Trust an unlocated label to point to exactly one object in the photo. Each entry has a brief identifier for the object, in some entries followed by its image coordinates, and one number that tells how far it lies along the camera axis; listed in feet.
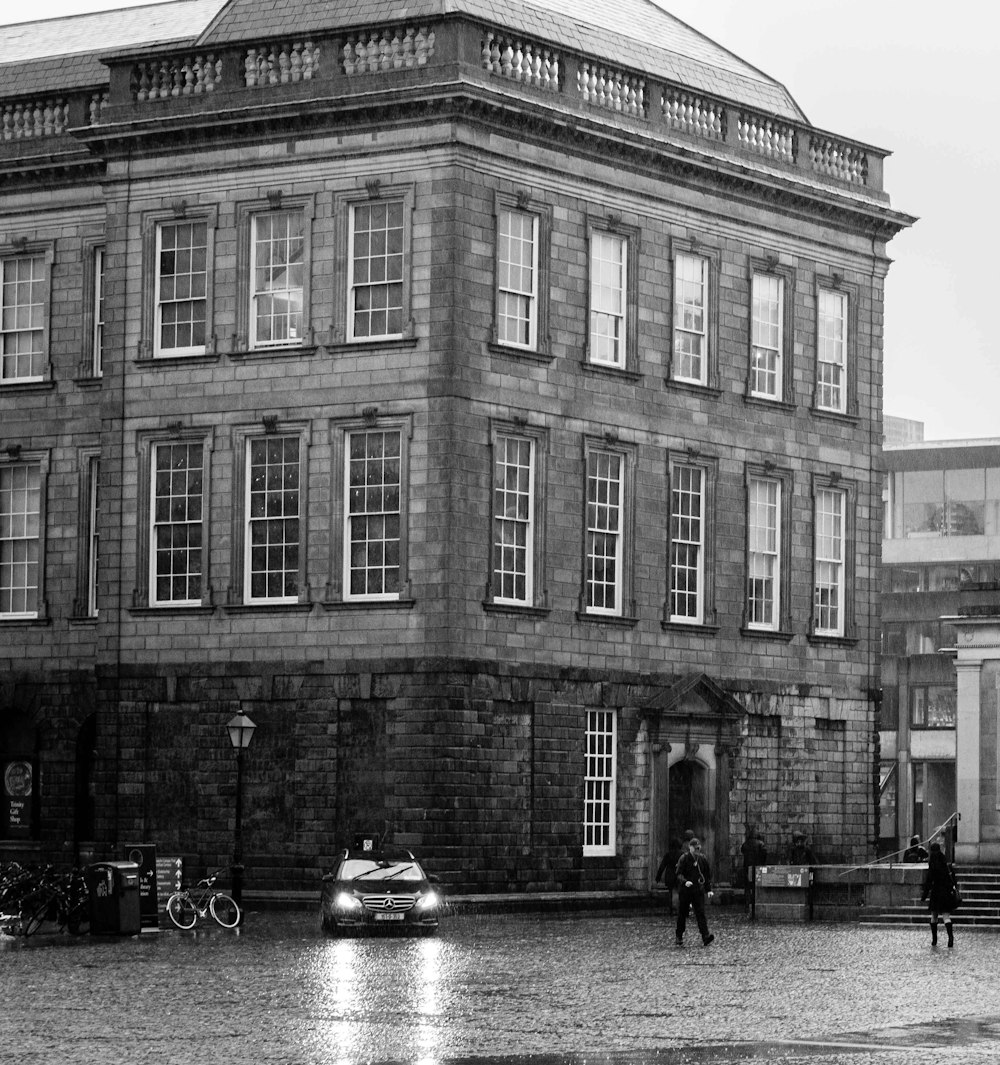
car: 138.10
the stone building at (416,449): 165.58
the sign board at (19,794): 184.96
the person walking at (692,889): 134.41
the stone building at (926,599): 396.37
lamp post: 152.87
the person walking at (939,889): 138.51
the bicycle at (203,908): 142.72
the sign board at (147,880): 140.56
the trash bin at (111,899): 136.77
